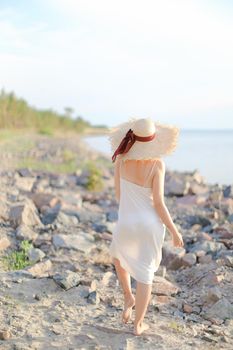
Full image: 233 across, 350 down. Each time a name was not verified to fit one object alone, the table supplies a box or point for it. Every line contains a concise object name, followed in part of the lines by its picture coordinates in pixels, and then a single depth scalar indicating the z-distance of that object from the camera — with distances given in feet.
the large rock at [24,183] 35.69
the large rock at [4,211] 25.04
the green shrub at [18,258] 19.86
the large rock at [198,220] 29.99
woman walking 14.76
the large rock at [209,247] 22.99
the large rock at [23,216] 24.64
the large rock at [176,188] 40.62
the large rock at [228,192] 37.98
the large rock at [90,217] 28.84
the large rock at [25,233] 22.89
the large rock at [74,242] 22.58
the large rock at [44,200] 29.68
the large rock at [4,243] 21.43
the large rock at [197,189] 41.44
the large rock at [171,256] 22.06
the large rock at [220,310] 17.20
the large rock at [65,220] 26.53
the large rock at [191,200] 37.09
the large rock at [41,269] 19.11
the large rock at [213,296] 18.03
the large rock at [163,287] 18.63
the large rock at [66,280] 17.79
